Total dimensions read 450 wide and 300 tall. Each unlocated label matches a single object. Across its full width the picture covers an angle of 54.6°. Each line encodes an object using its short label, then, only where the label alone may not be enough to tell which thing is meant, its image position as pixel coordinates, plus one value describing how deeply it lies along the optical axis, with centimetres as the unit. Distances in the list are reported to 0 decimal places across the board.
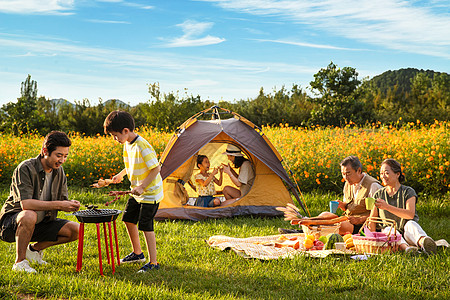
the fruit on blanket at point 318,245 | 468
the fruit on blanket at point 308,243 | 461
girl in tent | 667
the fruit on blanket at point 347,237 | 480
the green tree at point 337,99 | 1983
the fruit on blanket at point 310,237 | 467
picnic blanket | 431
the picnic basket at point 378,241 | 422
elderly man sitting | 483
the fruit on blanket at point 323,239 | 469
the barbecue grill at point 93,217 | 345
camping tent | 637
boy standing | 381
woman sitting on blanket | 431
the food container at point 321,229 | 490
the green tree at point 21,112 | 1889
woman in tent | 679
